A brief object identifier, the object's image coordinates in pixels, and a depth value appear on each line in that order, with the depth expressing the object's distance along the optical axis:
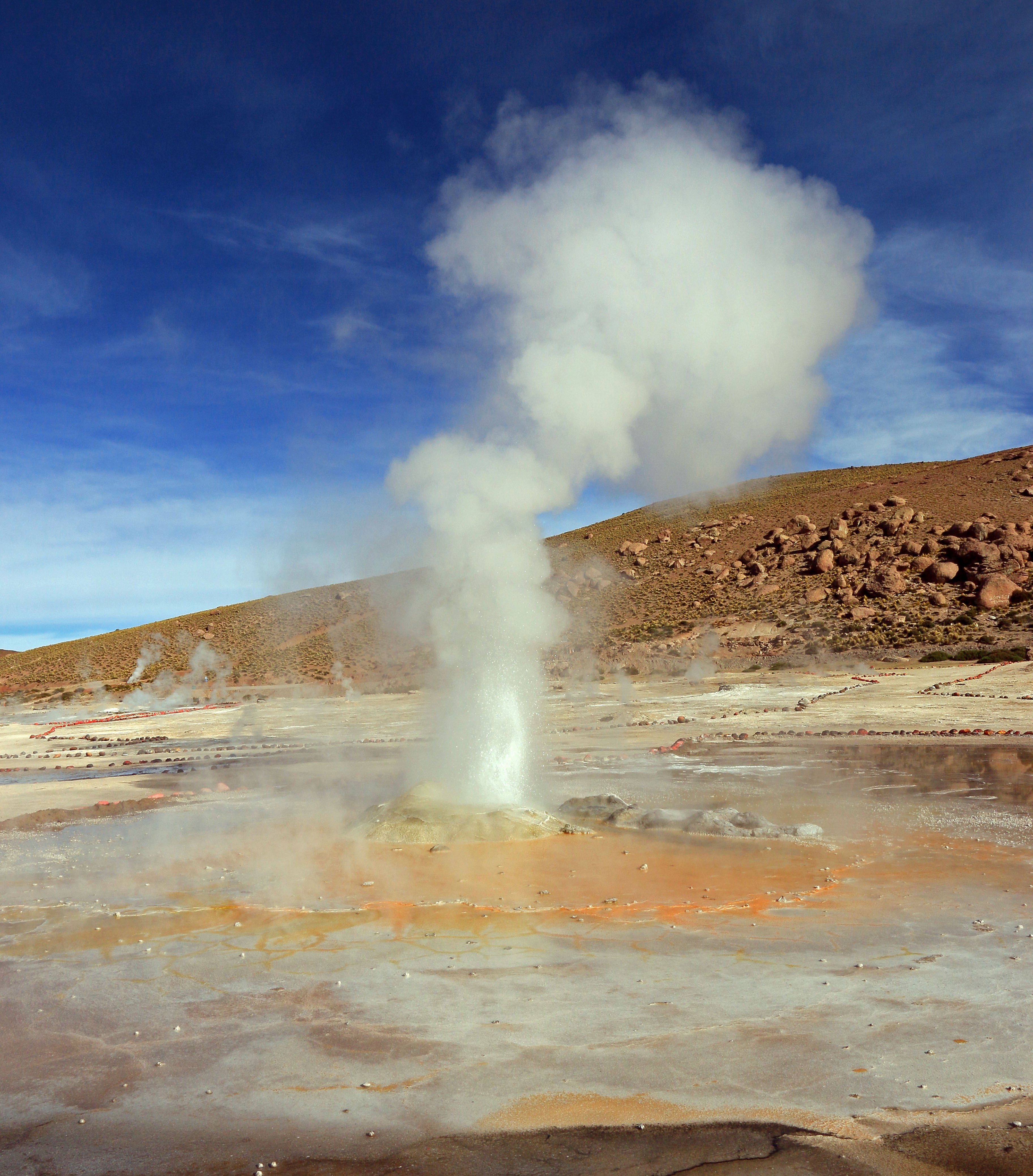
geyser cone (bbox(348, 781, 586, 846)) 11.39
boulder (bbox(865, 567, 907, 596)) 50.22
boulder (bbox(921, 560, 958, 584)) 49.94
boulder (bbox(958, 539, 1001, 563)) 50.03
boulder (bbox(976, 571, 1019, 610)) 45.12
